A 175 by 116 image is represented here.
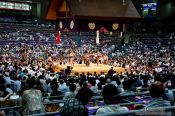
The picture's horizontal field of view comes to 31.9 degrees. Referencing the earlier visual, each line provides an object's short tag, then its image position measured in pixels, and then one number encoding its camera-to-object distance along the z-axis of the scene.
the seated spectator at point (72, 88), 5.17
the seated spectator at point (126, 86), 5.25
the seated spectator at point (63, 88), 6.10
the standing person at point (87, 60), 14.28
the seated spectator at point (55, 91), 5.26
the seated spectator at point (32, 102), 3.59
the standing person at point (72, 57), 14.70
